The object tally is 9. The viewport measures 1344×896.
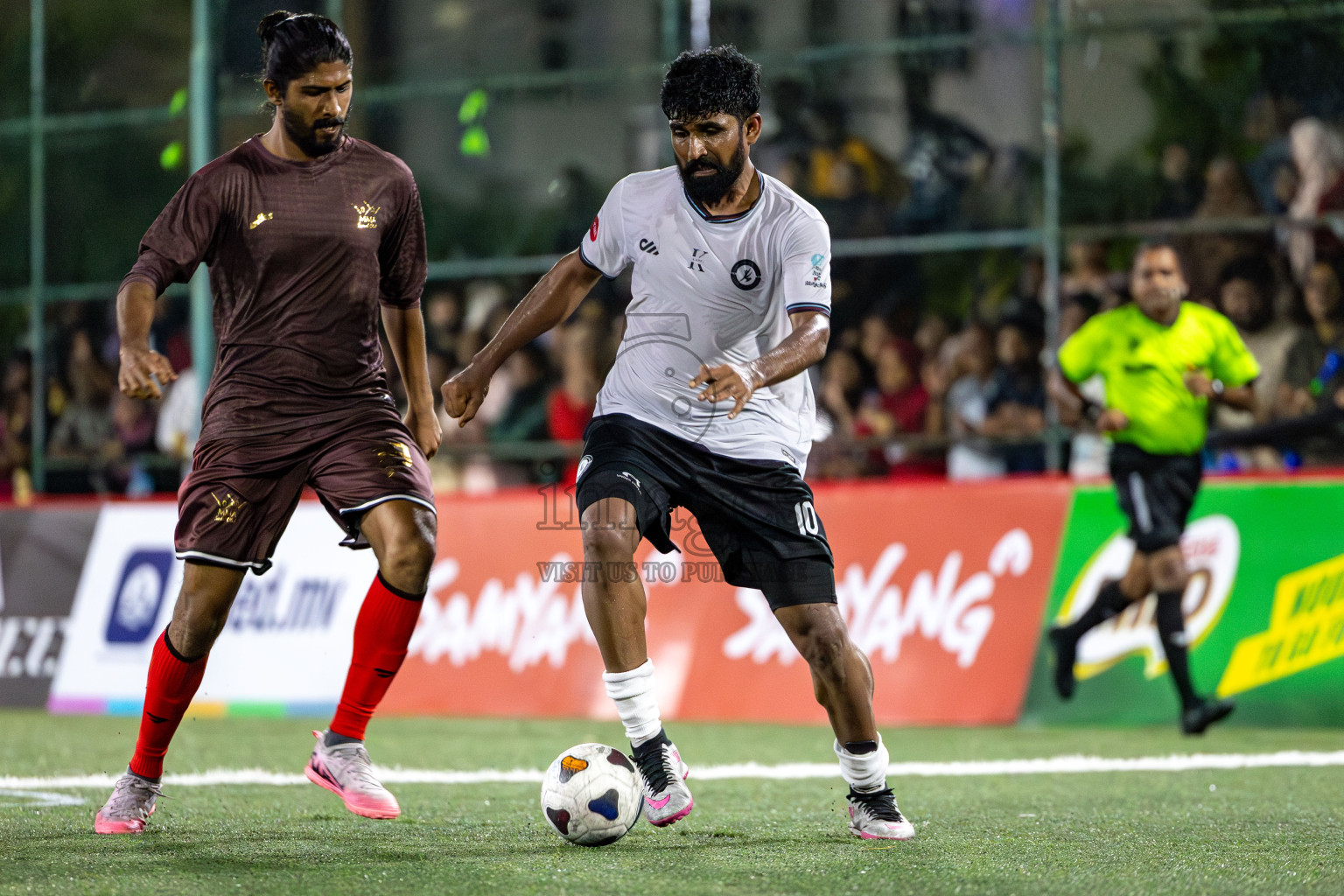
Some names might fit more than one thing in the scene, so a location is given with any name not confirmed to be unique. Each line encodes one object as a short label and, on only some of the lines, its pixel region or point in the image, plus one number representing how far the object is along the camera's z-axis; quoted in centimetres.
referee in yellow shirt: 1805
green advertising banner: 1792
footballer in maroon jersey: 1075
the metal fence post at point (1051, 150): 2336
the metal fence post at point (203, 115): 2275
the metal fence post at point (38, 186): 2947
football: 1004
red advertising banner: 1887
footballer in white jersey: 1030
